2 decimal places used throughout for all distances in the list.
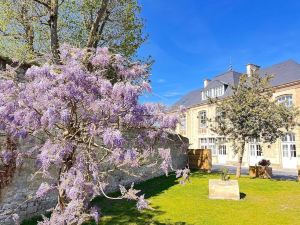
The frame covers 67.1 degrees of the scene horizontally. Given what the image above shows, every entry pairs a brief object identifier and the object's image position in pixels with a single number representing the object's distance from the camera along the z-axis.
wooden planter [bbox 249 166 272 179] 15.01
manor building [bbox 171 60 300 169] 21.41
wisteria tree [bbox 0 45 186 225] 4.36
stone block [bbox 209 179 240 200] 9.70
